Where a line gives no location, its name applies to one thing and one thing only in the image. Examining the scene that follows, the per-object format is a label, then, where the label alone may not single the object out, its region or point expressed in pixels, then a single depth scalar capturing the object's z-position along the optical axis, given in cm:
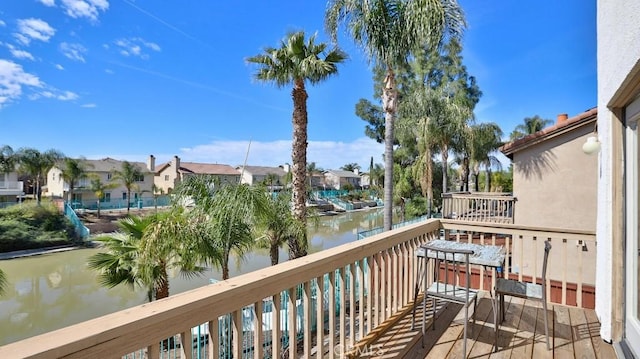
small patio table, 246
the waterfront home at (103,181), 3095
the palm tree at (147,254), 599
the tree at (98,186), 2984
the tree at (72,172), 2838
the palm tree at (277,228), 832
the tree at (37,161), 2731
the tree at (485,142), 1900
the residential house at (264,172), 4494
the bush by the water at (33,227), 1766
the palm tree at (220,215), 657
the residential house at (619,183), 206
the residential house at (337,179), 5506
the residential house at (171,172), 3841
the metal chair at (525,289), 243
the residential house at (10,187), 2852
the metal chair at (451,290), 228
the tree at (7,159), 2635
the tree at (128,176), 3238
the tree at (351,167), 6599
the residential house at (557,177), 707
